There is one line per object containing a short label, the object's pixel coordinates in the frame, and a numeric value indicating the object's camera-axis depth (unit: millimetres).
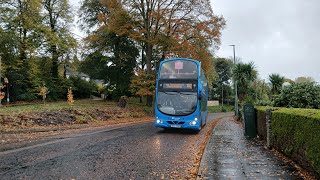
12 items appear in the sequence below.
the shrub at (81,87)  37486
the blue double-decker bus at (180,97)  13453
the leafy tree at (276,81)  23307
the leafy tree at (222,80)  66441
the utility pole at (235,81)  28004
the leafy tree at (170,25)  23593
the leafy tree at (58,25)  32481
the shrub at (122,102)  25714
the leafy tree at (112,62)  29479
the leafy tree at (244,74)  27000
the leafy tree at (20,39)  26981
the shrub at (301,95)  11246
